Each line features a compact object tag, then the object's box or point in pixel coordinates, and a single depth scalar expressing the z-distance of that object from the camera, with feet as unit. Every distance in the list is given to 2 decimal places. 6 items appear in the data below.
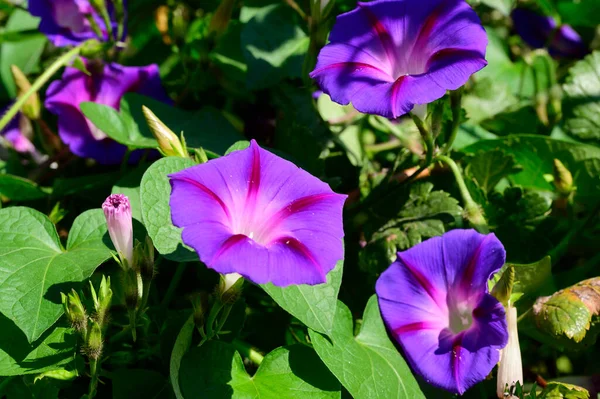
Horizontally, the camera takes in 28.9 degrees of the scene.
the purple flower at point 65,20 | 1.72
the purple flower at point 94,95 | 1.64
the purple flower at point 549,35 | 2.04
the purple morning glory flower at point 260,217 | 1.16
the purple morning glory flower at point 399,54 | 1.30
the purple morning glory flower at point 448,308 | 1.32
